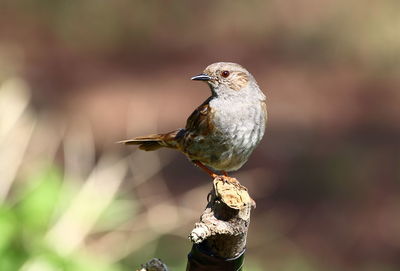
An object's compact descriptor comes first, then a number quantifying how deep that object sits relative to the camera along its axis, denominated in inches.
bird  292.2
